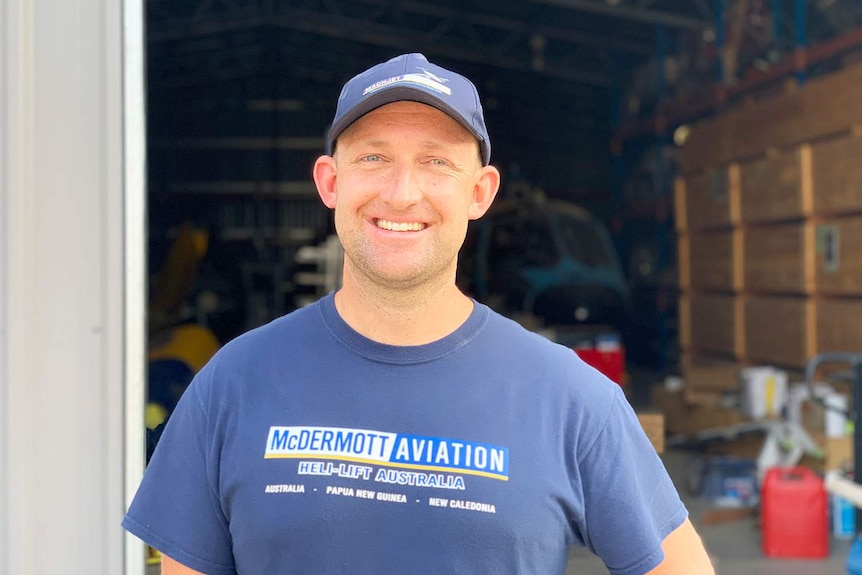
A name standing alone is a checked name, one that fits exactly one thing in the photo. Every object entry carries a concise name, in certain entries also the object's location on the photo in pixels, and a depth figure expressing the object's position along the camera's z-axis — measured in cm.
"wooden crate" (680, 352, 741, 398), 708
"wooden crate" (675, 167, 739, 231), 841
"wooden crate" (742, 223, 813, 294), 716
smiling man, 141
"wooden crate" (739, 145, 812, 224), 697
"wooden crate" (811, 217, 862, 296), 638
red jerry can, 491
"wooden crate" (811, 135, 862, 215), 626
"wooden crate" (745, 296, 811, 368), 721
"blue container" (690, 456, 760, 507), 584
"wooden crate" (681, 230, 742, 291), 845
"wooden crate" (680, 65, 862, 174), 646
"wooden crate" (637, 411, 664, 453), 305
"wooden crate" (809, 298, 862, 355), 644
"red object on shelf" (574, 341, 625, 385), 738
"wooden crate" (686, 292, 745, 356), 851
